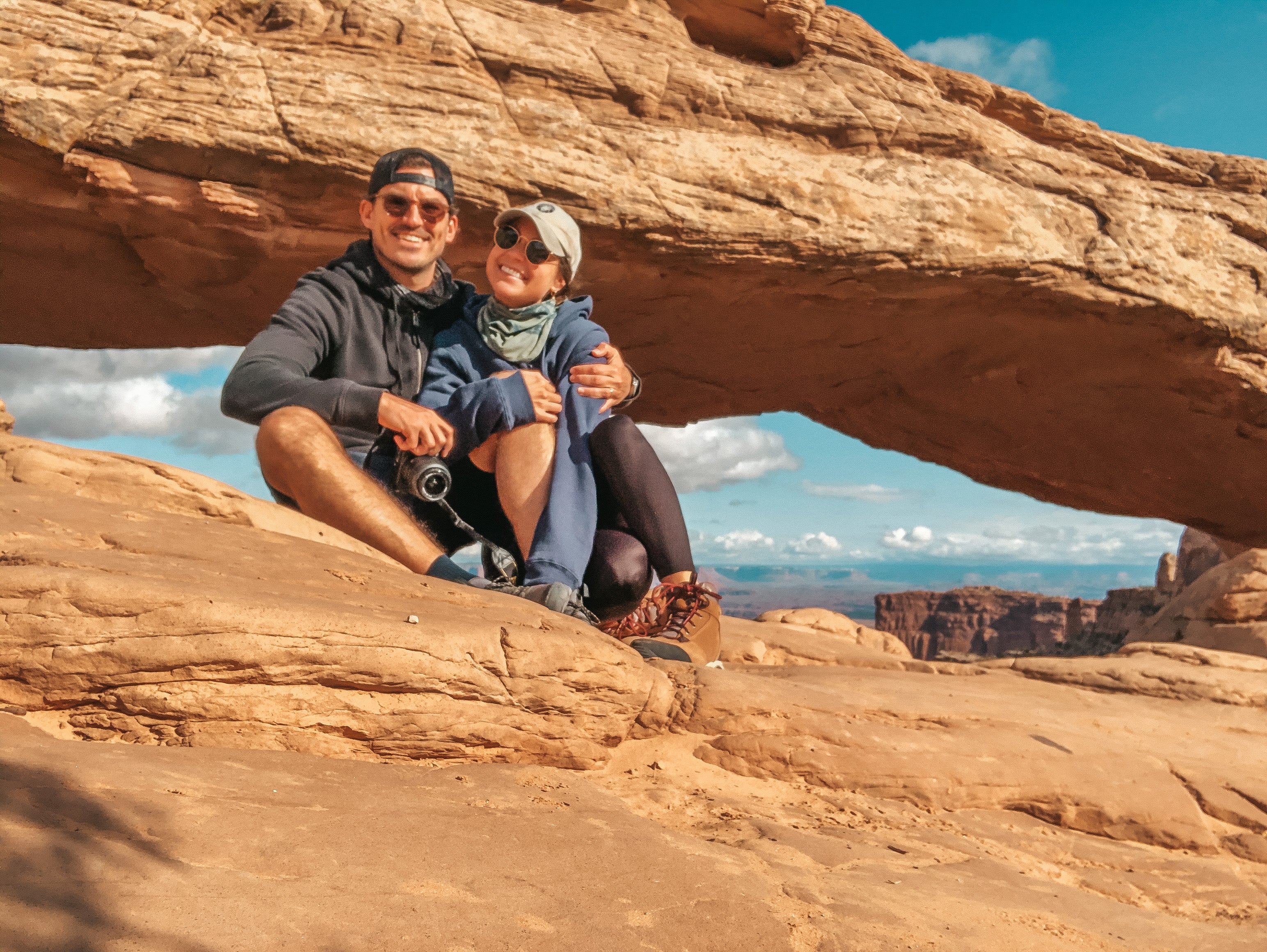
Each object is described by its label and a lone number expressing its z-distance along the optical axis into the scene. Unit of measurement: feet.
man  11.97
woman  12.28
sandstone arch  18.38
